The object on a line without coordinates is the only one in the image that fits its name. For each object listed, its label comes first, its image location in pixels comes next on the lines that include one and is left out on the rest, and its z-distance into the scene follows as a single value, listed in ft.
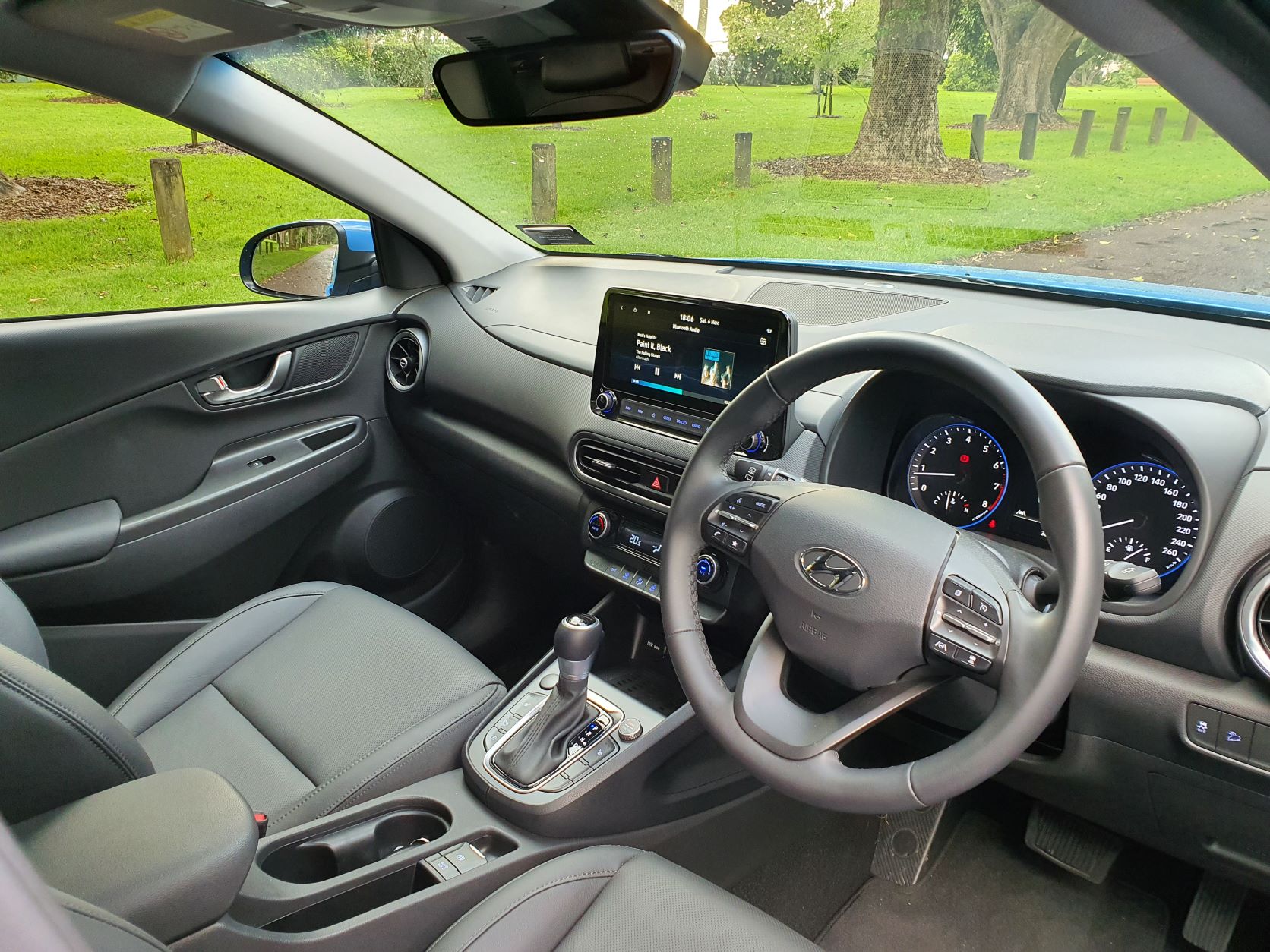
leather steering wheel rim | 3.42
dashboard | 4.46
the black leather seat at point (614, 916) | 4.08
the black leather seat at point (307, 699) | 5.53
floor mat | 6.46
